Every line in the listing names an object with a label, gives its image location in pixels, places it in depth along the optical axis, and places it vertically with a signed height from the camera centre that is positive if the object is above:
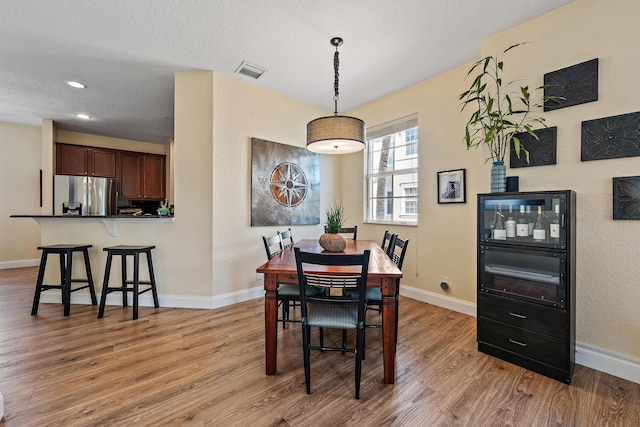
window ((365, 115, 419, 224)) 3.63 +0.59
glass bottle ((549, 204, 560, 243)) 1.86 -0.10
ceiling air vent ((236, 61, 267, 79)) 3.02 +1.67
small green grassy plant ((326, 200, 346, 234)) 2.47 -0.11
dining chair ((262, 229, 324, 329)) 2.09 -0.64
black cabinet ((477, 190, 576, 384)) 1.82 -0.50
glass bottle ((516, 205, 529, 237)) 2.02 -0.09
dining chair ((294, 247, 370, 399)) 1.58 -0.55
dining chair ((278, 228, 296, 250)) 3.02 -0.34
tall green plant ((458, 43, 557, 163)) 2.21 +0.90
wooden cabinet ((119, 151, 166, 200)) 5.90 +0.82
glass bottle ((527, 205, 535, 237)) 2.00 -0.05
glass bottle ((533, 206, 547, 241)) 1.94 -0.12
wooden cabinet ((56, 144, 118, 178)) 5.21 +1.04
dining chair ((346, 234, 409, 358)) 2.00 -0.53
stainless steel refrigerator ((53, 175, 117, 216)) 4.84 +0.31
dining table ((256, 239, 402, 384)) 1.73 -0.54
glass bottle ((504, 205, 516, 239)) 2.08 -0.10
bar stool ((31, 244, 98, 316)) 2.85 -0.69
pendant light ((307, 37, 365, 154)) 2.28 +0.71
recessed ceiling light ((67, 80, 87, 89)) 3.40 +1.65
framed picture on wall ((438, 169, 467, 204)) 2.99 +0.31
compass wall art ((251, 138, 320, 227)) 3.56 +0.40
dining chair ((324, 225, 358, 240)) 3.48 -0.23
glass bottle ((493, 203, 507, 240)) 2.12 -0.12
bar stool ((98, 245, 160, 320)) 2.81 -0.73
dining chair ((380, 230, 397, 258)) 2.53 -0.30
